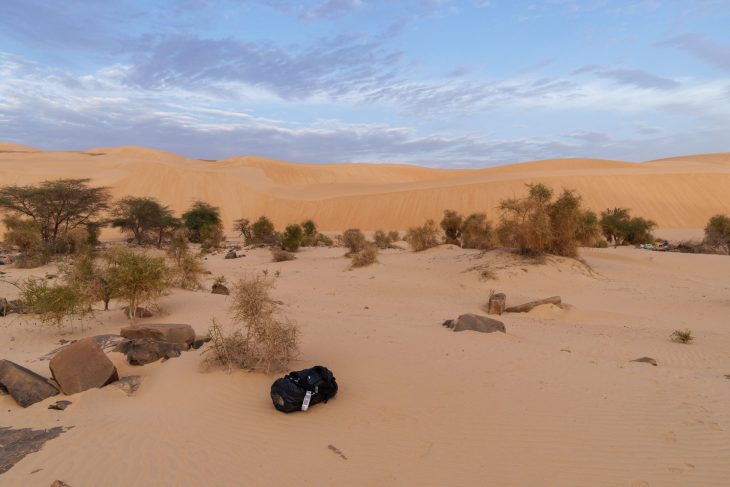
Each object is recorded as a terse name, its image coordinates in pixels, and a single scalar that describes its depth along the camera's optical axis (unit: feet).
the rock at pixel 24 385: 19.03
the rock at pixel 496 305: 38.04
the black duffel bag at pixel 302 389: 17.58
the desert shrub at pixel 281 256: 75.46
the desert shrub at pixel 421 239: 75.51
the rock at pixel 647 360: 23.87
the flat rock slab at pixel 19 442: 14.97
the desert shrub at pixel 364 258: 62.44
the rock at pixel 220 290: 43.78
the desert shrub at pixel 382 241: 92.49
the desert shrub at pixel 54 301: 29.73
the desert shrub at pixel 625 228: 95.09
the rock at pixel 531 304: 37.88
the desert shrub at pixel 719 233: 79.05
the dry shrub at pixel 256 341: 21.15
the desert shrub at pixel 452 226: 84.64
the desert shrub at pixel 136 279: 31.71
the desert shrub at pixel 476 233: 72.74
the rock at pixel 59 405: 18.65
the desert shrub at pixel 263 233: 101.35
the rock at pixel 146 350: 23.52
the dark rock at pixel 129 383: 20.43
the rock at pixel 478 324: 29.12
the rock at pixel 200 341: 26.00
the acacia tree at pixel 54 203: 81.66
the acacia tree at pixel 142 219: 93.71
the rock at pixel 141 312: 34.04
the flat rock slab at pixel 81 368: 19.99
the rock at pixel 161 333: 25.73
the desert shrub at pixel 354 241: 76.76
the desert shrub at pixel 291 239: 86.02
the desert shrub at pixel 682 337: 29.14
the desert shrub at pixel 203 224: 104.88
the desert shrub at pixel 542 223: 53.67
